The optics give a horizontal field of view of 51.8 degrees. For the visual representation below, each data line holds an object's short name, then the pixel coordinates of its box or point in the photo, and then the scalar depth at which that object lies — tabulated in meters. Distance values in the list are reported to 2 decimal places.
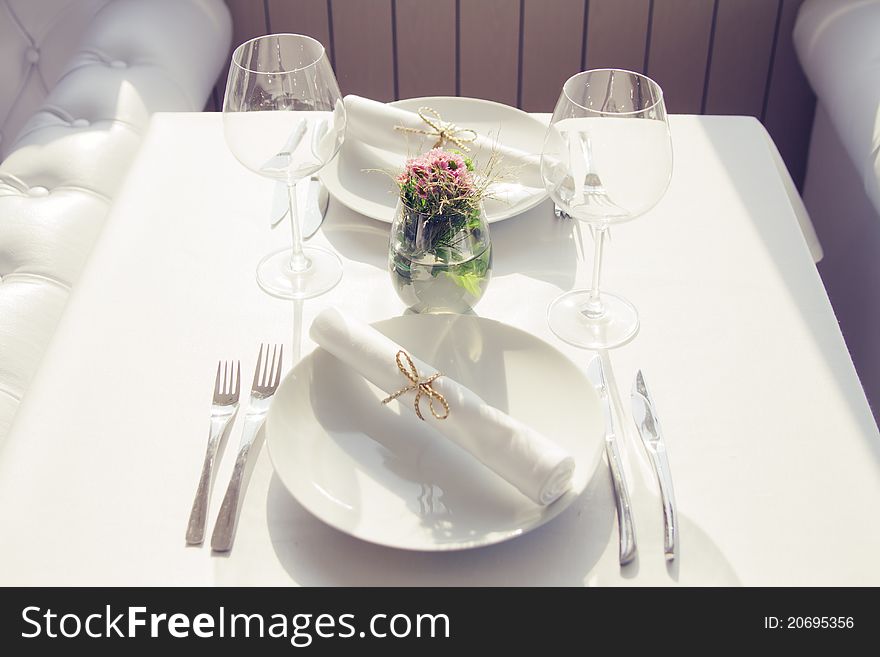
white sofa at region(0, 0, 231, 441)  1.13
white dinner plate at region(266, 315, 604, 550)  0.65
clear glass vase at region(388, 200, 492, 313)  0.78
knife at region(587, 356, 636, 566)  0.64
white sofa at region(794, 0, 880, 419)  1.36
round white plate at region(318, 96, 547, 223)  0.97
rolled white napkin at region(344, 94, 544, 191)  1.00
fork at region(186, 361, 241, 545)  0.66
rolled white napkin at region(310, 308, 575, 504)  0.63
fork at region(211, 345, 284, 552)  0.66
